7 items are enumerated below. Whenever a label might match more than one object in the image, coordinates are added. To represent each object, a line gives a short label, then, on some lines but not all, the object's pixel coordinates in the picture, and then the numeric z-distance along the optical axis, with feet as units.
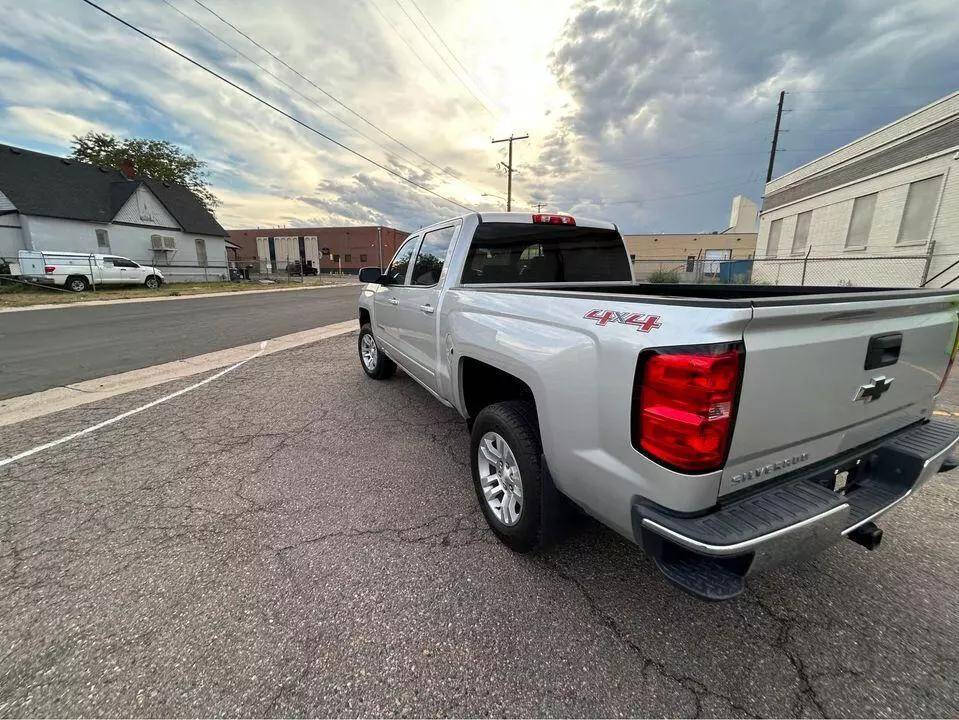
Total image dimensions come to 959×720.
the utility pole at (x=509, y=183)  101.59
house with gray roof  80.33
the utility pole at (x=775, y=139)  91.21
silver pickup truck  4.65
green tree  127.95
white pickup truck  64.64
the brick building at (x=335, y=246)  217.56
